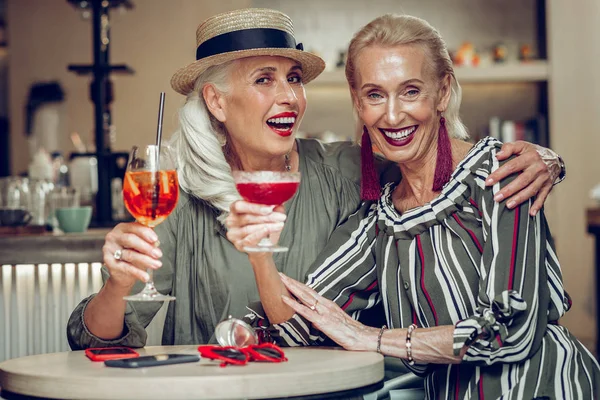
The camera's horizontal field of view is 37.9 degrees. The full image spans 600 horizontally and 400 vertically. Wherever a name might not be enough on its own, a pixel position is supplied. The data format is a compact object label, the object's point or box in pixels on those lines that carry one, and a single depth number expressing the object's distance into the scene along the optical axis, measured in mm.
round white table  1542
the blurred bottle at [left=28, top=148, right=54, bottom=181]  4445
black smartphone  1705
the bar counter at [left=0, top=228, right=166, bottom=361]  3148
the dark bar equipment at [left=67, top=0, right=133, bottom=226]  3824
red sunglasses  1732
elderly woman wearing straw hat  2475
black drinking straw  1816
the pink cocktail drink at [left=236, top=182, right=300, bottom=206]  1793
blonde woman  1983
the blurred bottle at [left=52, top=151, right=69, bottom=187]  4590
